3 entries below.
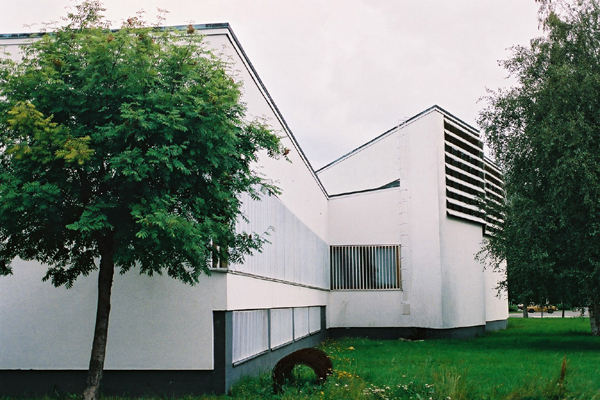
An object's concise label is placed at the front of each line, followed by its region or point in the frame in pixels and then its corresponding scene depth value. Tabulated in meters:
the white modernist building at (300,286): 12.73
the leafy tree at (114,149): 9.47
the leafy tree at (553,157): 22.08
